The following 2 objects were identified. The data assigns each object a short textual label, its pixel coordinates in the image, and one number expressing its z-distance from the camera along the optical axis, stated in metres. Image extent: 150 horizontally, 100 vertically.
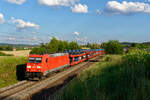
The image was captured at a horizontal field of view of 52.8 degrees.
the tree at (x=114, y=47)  71.22
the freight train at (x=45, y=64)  17.84
